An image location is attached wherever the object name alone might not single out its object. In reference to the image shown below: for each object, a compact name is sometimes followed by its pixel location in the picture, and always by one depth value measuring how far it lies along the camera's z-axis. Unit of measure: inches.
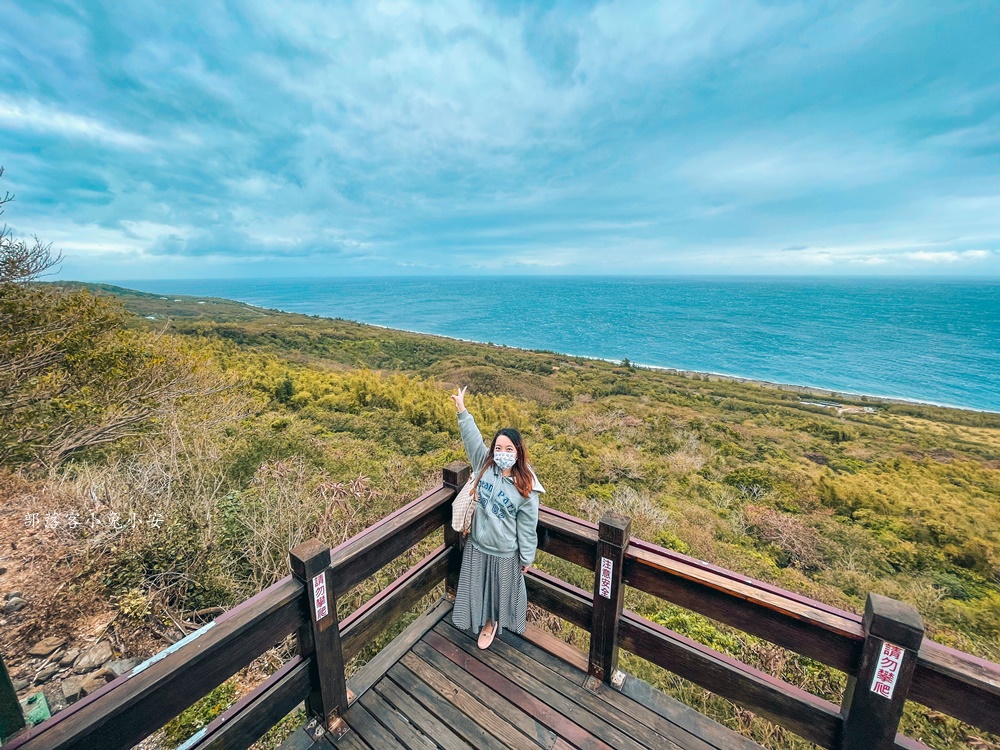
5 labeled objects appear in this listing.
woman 99.0
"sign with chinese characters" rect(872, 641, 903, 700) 64.7
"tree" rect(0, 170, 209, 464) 240.5
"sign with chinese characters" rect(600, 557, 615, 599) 91.7
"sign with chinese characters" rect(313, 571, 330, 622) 80.4
